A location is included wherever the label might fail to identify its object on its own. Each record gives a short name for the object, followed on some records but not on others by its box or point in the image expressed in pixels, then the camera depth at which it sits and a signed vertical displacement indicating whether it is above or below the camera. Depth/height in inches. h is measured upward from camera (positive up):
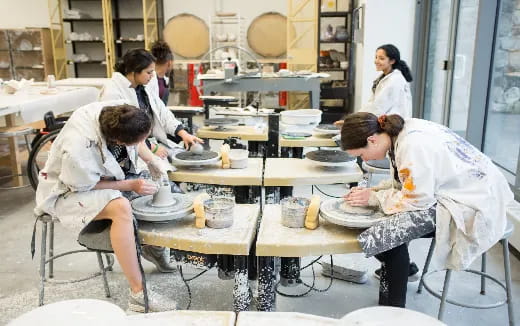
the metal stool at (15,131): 153.9 -22.6
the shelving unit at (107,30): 320.8 +22.4
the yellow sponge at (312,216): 68.3 -22.2
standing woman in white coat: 135.1 -7.0
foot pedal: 99.8 -45.0
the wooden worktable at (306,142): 121.9 -20.6
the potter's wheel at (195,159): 95.3 -19.6
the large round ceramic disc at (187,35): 323.3 +18.8
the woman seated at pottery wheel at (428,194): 66.7 -19.3
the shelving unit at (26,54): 321.4 +5.9
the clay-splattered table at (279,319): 46.3 -25.3
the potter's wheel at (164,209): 70.0 -22.2
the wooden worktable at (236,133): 126.8 -19.1
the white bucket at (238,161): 96.2 -19.9
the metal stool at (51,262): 80.4 -39.6
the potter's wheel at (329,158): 94.7 -19.4
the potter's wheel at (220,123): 135.5 -17.5
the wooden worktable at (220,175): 90.4 -21.8
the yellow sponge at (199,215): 69.7 -22.4
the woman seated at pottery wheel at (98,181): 73.5 -19.2
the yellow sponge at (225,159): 96.7 -19.7
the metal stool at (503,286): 76.0 -38.5
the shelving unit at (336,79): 283.3 -9.4
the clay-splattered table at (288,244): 63.2 -24.4
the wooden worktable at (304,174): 89.9 -21.6
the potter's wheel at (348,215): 66.3 -22.0
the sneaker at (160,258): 102.2 -42.4
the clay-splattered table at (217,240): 64.2 -24.7
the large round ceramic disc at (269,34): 320.5 +19.2
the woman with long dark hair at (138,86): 104.6 -5.4
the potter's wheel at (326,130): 127.5 -18.4
